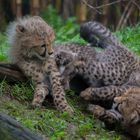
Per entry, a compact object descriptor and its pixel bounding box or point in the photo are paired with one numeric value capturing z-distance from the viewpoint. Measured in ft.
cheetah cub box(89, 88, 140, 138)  47.93
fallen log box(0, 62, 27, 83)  51.03
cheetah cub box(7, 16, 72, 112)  49.37
